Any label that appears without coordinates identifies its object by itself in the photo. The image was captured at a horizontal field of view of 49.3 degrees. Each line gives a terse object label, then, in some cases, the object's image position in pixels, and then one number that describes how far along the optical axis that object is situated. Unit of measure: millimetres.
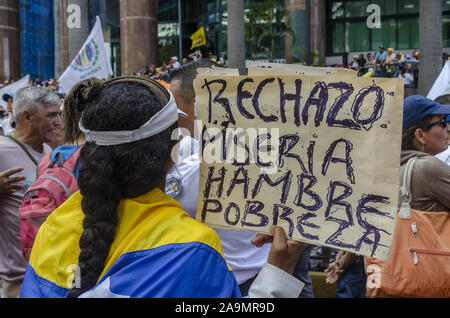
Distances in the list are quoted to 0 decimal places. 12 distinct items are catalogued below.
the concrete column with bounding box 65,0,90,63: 15398
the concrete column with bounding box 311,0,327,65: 22850
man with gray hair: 3232
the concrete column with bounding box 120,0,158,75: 22641
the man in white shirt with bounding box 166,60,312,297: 2545
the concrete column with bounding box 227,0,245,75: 16900
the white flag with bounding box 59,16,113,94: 9320
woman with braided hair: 1355
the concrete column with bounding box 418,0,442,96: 14242
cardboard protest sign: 1704
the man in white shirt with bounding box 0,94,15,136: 9019
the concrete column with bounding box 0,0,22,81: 28250
